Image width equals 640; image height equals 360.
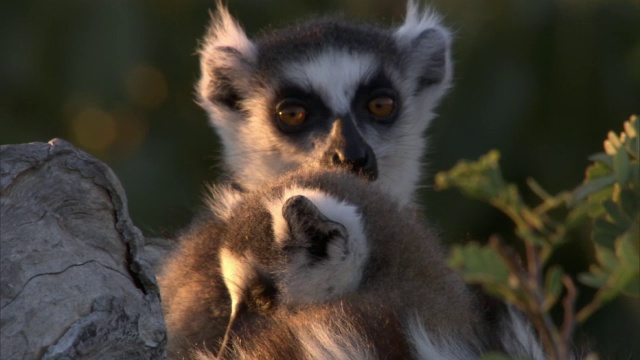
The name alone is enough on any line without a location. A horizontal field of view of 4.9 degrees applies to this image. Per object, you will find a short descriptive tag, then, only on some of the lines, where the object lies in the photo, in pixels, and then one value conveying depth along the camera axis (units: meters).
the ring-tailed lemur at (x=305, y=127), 2.36
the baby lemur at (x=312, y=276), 2.33
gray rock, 2.11
